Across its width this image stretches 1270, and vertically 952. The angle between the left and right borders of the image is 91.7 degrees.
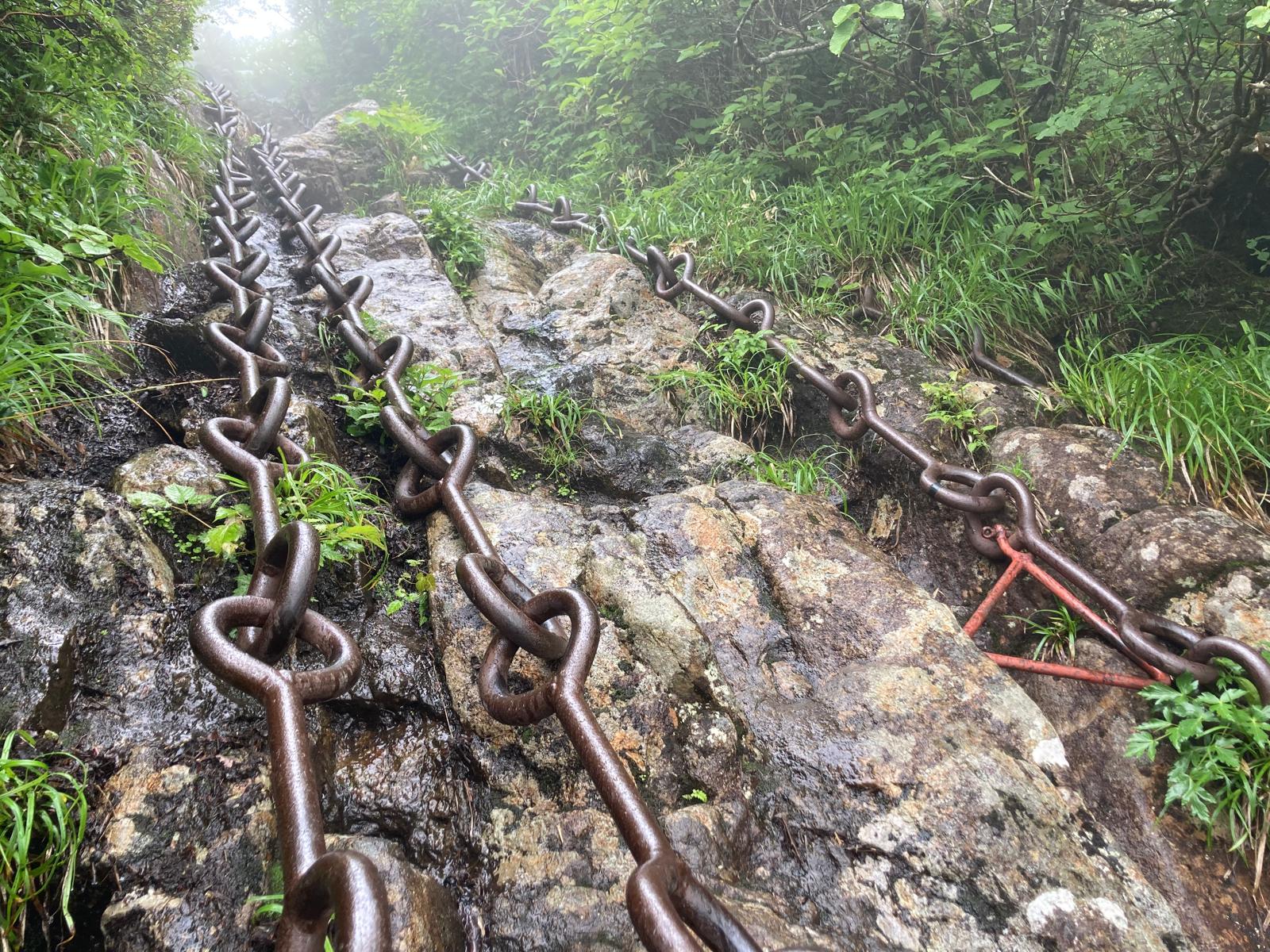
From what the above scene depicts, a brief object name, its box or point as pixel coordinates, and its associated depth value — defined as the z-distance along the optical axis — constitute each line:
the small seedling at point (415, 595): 1.97
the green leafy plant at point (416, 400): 2.56
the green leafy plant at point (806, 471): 2.88
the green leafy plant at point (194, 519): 1.76
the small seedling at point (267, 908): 1.18
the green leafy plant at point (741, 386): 3.41
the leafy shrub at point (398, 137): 8.48
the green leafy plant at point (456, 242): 4.59
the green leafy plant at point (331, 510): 1.89
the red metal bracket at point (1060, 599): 1.88
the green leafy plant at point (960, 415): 2.94
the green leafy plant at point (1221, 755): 1.60
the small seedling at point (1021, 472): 2.68
